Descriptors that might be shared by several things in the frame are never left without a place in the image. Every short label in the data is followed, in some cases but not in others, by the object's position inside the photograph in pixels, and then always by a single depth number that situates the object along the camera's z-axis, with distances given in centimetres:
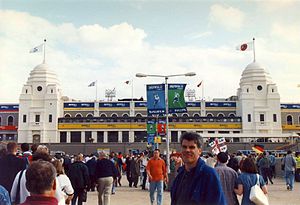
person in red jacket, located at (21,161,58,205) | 308
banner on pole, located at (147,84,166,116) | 1988
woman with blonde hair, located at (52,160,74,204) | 712
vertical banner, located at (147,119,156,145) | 3198
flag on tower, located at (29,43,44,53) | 6631
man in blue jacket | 371
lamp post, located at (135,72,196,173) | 1986
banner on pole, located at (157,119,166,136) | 2933
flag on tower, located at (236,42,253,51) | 6488
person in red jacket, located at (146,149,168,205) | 1172
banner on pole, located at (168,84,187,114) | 1944
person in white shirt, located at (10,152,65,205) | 572
